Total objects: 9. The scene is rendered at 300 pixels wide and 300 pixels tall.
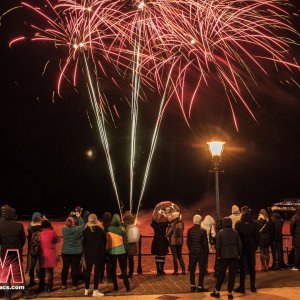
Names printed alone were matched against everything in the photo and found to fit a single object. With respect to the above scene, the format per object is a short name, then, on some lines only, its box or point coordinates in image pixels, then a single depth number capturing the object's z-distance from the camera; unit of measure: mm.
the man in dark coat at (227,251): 7396
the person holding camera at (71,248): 7883
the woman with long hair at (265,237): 9619
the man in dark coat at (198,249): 7847
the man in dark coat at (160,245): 9288
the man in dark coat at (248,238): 7901
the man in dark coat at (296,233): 9739
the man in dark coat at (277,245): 9919
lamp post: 9985
